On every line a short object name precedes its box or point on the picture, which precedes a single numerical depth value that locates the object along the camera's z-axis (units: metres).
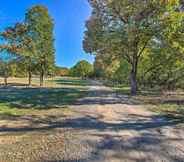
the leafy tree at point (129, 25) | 11.21
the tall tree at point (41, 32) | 21.17
